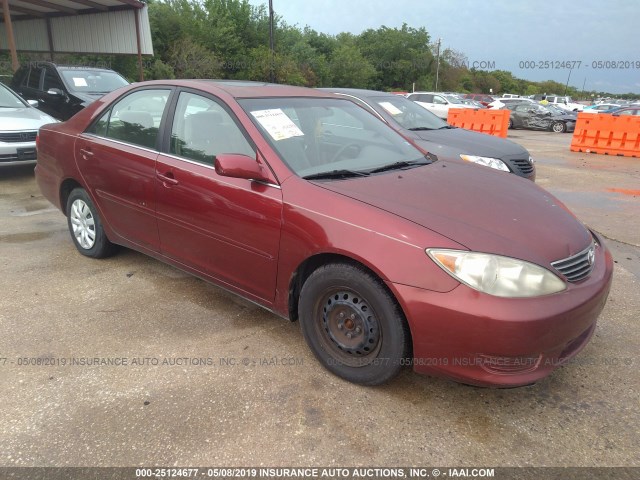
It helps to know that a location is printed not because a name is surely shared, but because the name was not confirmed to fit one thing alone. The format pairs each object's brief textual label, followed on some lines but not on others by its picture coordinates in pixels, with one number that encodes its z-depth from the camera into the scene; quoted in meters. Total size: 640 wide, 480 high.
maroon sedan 2.14
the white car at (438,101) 22.16
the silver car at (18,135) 6.86
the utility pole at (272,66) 27.91
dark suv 9.15
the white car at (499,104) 21.93
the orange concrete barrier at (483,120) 15.02
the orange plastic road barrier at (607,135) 11.73
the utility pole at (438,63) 65.88
